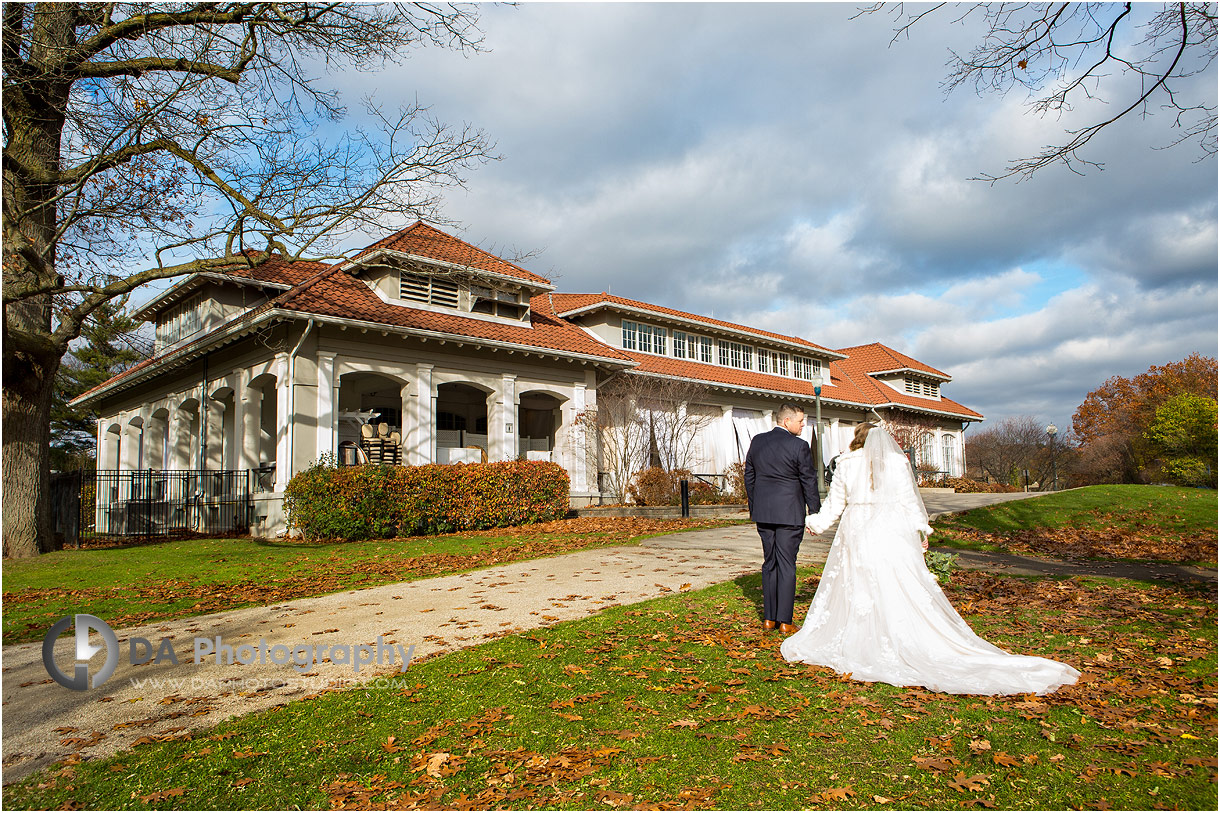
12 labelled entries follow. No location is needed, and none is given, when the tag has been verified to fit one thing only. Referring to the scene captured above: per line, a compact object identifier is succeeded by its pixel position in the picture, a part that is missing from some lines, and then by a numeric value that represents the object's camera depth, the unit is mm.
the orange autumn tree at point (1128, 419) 45656
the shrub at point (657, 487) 20312
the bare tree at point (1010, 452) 53281
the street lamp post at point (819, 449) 22052
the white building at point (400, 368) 16547
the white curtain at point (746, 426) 26922
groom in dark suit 6605
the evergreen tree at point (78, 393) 35469
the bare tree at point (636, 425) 22078
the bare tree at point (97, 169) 11703
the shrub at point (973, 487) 32688
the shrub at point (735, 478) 24141
